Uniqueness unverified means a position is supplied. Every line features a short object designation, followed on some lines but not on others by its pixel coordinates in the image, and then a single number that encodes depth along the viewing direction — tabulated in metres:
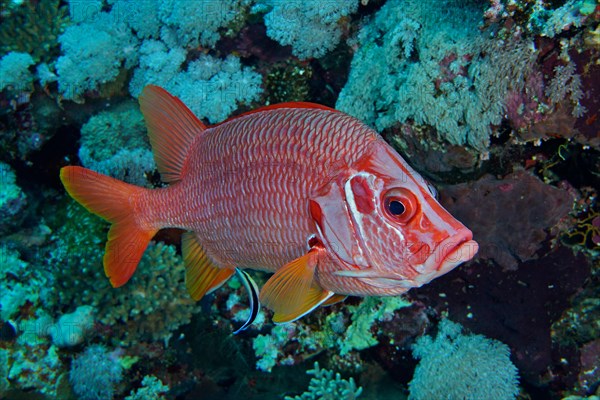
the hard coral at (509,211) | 0.71
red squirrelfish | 0.50
